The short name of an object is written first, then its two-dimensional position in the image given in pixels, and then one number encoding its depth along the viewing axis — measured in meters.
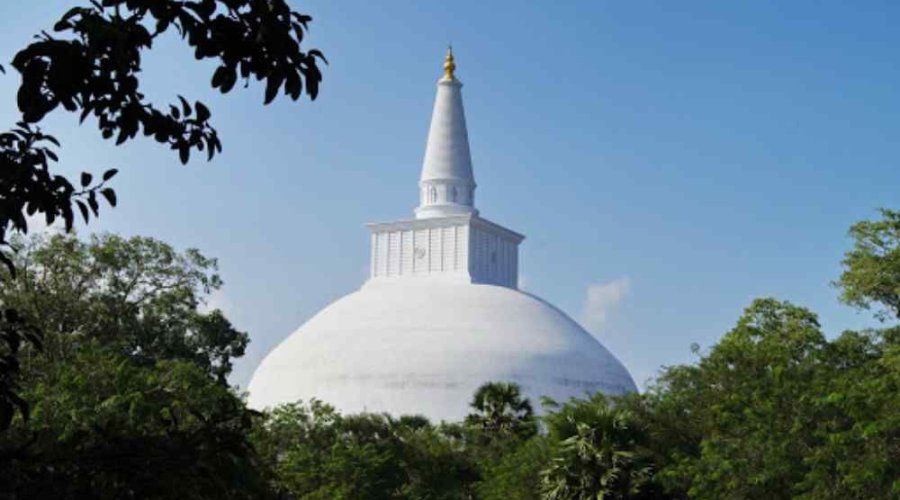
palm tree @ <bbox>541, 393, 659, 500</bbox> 34.31
